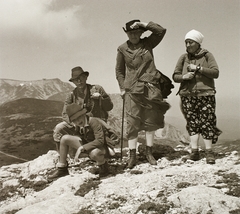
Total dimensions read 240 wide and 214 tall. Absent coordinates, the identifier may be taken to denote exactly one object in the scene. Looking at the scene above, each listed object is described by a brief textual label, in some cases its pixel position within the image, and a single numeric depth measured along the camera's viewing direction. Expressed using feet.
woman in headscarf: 15.81
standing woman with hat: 16.28
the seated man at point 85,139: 14.75
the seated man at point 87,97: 16.60
